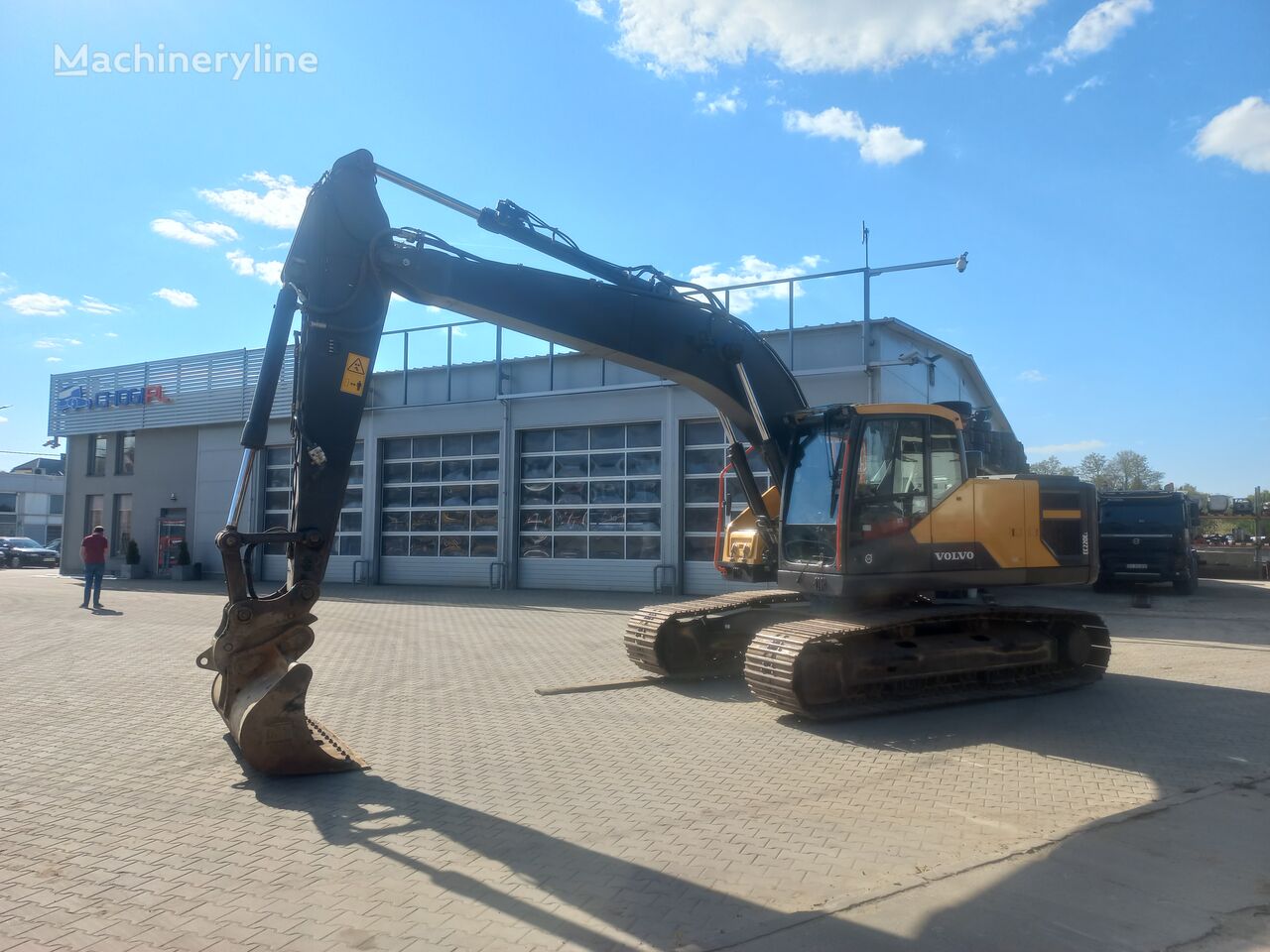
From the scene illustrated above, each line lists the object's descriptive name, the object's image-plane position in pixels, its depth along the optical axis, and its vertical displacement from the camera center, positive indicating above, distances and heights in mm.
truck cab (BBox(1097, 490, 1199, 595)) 20750 -133
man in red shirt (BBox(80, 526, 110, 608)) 18859 -782
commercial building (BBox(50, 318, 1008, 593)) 21344 +1686
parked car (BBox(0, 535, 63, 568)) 40094 -1408
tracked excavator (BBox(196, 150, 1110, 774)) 6590 +142
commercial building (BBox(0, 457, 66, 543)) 66688 +1179
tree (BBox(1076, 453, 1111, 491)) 61369 +4467
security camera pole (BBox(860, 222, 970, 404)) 19305 +3954
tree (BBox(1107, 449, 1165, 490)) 58125 +4005
